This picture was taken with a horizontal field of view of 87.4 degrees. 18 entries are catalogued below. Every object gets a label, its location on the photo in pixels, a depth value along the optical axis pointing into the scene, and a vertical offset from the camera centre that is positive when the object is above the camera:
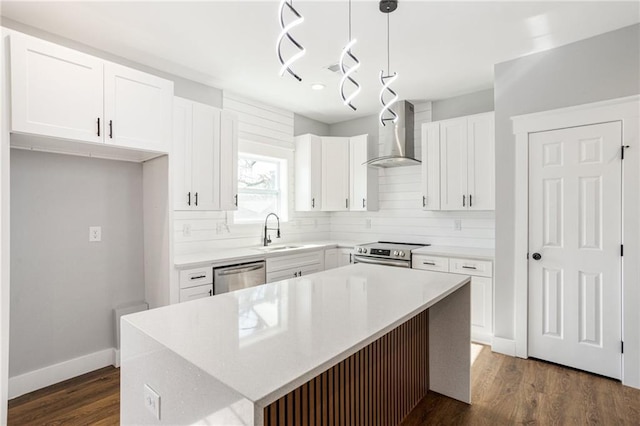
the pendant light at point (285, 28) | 1.46 +0.81
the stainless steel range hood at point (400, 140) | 4.15 +0.91
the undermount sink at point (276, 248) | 3.87 -0.43
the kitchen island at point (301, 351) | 0.99 -0.46
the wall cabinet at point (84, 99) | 2.12 +0.82
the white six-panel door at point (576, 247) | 2.68 -0.30
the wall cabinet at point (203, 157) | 3.14 +0.56
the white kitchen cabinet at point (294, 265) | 3.68 -0.62
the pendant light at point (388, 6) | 2.20 +1.39
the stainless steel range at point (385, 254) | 3.82 -0.49
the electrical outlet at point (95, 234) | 2.90 -0.18
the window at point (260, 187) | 4.22 +0.34
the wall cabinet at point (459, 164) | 3.55 +0.55
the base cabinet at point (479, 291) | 3.35 -0.80
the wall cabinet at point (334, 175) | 4.62 +0.53
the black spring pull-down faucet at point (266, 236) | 4.22 -0.31
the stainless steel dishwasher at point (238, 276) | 3.13 -0.63
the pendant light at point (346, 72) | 1.75 +0.81
